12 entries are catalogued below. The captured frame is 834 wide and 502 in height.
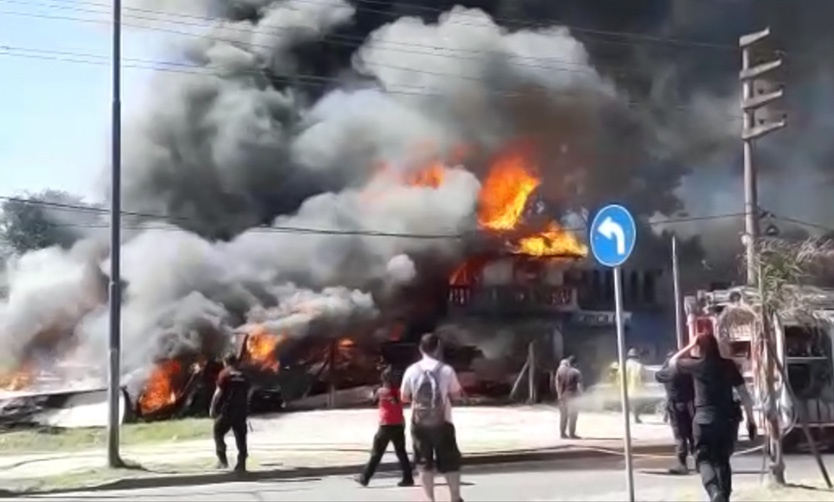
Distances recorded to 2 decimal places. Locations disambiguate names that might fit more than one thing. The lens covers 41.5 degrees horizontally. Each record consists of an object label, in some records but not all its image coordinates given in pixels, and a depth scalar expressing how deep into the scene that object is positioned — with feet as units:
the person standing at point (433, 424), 30.22
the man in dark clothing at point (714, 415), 28.58
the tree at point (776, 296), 33.91
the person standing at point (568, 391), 44.91
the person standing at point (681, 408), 36.01
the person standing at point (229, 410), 40.24
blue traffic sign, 27.55
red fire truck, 36.58
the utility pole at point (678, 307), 47.06
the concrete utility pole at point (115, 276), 40.04
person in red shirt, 36.63
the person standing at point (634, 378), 45.80
